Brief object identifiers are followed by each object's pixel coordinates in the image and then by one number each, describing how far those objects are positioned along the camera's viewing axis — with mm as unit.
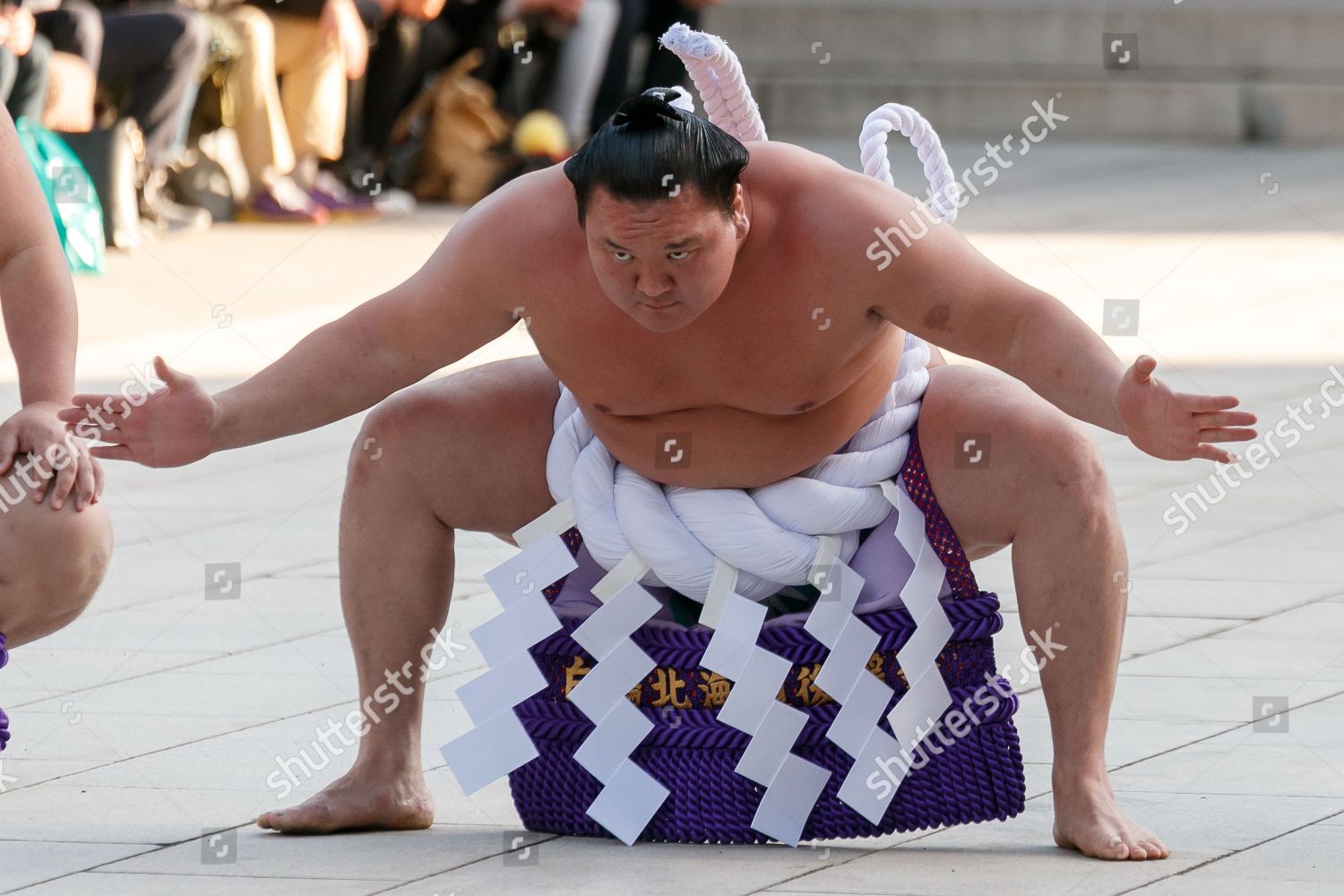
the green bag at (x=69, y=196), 13508
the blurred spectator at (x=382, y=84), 17141
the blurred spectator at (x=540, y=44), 17672
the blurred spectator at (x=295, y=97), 16187
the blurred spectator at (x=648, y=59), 18641
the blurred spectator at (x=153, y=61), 15359
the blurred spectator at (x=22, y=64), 13602
